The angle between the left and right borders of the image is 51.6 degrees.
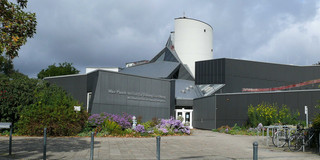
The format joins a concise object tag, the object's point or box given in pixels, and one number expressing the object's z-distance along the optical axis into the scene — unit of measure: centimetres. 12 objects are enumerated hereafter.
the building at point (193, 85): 2450
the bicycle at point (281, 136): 1374
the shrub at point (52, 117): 1834
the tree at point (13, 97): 1952
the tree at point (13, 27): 836
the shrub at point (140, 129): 2006
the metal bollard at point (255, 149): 530
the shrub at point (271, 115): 2255
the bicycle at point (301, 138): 1300
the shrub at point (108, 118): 2045
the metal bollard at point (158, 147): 710
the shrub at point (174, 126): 2186
